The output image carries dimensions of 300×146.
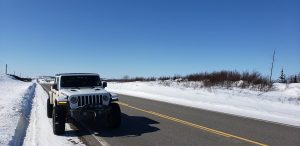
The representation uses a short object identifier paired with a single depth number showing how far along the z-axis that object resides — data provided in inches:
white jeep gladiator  253.5
